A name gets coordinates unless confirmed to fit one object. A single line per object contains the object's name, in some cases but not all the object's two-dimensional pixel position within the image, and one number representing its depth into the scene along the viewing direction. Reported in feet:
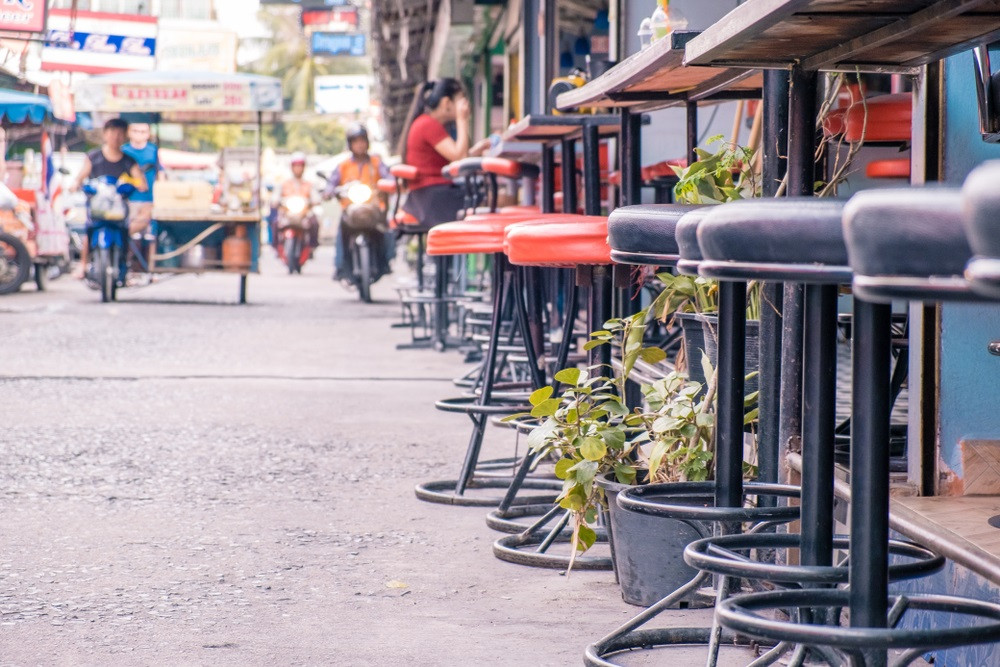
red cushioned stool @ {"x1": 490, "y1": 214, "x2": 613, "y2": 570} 9.70
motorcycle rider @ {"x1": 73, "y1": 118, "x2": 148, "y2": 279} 42.93
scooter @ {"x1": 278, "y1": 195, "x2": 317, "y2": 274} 70.38
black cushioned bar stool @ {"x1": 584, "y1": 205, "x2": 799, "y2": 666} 7.27
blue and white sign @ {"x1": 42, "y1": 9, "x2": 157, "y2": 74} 94.07
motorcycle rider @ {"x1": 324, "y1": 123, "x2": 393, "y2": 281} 43.88
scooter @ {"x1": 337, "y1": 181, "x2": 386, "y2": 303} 42.24
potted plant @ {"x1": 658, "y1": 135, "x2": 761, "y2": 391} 10.12
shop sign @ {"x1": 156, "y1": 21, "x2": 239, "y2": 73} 123.34
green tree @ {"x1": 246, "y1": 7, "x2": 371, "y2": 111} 181.57
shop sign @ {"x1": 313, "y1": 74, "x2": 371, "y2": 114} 120.78
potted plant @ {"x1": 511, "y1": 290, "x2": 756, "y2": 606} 9.23
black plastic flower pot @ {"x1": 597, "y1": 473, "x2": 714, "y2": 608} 9.16
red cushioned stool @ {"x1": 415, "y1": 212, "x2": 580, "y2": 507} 11.85
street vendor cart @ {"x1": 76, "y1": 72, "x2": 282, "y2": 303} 43.86
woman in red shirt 28.35
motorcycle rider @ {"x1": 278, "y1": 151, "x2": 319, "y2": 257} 72.64
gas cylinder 43.86
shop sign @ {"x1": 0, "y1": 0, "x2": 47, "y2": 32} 56.65
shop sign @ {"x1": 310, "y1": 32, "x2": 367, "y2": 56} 101.16
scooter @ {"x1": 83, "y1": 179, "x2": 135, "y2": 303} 41.34
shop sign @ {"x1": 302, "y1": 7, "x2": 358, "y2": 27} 103.14
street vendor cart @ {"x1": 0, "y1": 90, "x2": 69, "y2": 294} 46.93
